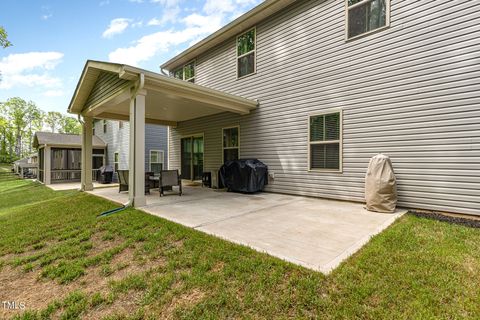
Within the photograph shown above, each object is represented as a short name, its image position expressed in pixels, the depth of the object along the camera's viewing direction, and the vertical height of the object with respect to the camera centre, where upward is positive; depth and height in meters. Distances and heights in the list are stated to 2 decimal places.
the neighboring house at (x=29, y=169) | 19.59 -1.01
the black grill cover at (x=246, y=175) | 6.95 -0.54
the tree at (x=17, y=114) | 32.50 +6.60
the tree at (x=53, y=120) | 40.53 +7.12
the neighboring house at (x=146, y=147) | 13.71 +0.76
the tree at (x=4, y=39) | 9.34 +5.07
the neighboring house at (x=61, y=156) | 12.73 +0.13
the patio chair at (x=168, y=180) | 6.67 -0.66
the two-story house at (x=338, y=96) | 4.24 +1.72
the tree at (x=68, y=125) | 42.22 +6.34
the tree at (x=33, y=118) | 35.92 +6.66
